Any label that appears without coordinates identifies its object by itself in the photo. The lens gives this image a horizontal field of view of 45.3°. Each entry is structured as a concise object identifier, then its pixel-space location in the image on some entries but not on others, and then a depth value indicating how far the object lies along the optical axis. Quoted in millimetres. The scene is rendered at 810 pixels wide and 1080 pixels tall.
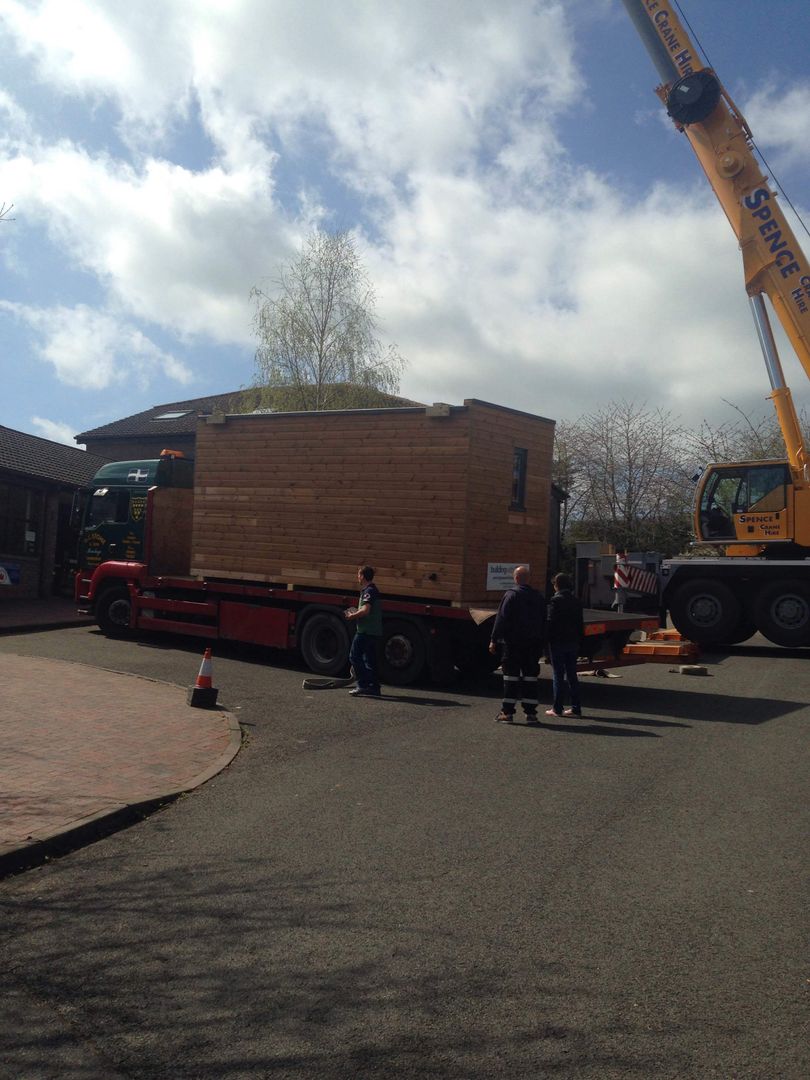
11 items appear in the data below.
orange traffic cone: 10516
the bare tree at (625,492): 38844
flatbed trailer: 12672
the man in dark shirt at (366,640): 12055
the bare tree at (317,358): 33000
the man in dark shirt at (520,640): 10289
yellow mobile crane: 17297
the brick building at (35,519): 23703
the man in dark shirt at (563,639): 10648
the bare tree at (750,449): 39750
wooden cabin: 12562
